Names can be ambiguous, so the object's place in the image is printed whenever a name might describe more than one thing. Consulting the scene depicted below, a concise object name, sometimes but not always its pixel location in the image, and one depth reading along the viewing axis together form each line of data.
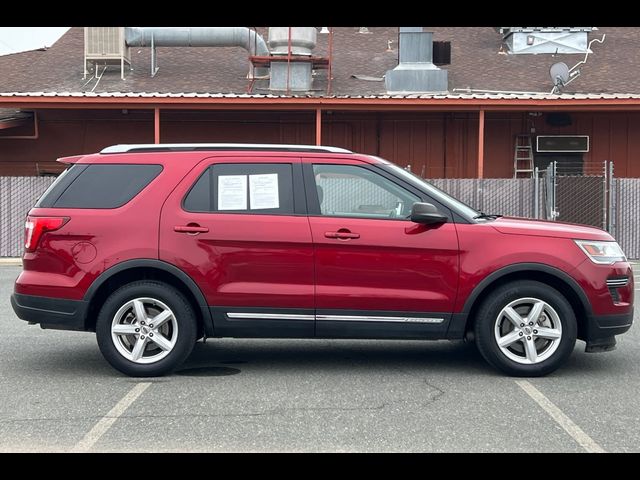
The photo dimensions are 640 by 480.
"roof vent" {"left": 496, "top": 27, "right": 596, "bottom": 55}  27.05
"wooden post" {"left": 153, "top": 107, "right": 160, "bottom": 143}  21.30
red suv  6.82
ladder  24.41
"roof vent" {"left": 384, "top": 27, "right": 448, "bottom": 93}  23.84
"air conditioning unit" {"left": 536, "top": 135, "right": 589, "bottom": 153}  24.33
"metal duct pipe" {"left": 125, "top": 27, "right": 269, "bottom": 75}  25.33
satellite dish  23.09
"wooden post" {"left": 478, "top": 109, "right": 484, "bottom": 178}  21.59
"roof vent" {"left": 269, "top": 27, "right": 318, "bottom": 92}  24.08
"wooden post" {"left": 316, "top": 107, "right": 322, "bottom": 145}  21.67
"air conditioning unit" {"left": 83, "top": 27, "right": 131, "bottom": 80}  24.81
